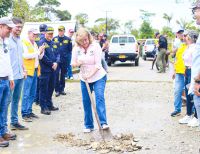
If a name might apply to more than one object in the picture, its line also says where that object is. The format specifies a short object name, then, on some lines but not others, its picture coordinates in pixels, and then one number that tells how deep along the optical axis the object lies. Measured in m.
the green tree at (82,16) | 79.99
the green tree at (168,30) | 52.92
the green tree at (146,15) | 74.12
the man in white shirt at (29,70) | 8.59
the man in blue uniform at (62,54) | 12.42
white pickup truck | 25.38
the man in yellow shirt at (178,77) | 8.69
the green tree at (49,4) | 82.06
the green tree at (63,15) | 84.25
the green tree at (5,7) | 35.09
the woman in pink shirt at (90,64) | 7.41
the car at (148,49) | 33.17
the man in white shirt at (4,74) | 6.71
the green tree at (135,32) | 70.92
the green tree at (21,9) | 33.88
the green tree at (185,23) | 45.23
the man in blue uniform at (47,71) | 9.41
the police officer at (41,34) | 9.74
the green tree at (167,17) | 64.69
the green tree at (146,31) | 62.56
